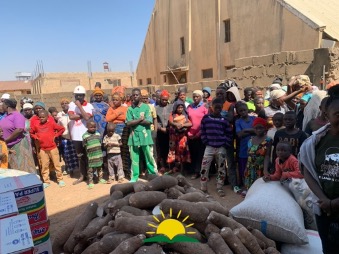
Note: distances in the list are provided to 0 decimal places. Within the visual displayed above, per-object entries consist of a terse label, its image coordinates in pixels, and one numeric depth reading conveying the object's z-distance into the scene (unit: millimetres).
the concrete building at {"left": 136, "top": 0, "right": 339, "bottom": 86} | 10742
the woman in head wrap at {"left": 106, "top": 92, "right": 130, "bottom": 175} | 5736
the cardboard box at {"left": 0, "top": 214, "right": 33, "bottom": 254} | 1741
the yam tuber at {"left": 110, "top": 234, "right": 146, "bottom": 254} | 2174
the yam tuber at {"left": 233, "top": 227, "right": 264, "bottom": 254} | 2408
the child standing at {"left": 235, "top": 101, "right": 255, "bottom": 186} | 4609
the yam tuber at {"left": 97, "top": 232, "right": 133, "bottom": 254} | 2369
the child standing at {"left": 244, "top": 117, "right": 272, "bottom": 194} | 4184
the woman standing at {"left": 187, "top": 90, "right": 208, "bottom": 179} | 5609
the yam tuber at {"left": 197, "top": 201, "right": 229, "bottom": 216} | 2685
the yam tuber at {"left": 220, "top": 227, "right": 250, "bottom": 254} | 2303
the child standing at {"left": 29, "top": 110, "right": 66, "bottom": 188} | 5730
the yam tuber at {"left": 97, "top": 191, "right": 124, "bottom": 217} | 3045
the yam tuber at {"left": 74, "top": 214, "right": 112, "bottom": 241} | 2668
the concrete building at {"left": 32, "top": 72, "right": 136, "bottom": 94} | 26766
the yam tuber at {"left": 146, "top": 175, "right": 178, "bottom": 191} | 3133
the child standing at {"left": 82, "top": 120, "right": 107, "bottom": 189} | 5664
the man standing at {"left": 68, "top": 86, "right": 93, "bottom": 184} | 5875
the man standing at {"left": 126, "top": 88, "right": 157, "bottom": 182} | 5410
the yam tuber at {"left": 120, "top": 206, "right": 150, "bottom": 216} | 2756
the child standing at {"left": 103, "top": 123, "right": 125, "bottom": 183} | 5676
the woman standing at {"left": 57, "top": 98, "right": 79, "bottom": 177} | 6457
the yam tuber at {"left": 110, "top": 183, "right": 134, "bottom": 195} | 3367
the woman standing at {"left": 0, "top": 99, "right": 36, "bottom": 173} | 5039
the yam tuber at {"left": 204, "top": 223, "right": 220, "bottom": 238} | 2462
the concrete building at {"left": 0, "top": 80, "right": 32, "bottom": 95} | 35906
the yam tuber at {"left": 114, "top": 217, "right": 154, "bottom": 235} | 2373
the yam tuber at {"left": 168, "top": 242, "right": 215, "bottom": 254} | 2193
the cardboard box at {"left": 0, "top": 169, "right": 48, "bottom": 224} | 2070
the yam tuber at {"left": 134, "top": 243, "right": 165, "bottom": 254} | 2148
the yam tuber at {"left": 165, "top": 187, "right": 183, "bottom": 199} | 2958
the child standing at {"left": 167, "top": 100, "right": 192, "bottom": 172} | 5617
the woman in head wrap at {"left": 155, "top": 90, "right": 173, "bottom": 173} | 6086
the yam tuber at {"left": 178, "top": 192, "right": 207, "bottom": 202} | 2811
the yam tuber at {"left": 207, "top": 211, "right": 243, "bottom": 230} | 2506
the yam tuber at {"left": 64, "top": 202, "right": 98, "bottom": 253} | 2762
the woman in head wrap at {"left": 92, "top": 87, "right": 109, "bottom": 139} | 6145
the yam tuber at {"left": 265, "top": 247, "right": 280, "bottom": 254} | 2485
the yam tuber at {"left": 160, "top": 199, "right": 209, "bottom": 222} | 2492
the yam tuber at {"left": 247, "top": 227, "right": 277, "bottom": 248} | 2609
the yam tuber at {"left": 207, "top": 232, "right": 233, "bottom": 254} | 2223
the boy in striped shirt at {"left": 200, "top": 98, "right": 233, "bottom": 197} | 4762
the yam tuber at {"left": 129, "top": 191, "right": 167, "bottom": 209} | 2852
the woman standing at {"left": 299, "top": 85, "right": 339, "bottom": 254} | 1971
